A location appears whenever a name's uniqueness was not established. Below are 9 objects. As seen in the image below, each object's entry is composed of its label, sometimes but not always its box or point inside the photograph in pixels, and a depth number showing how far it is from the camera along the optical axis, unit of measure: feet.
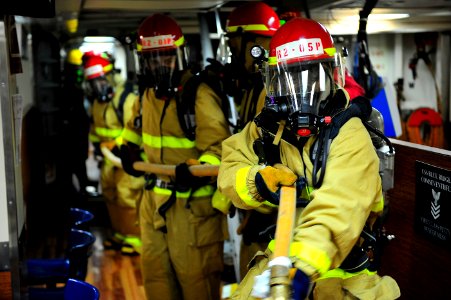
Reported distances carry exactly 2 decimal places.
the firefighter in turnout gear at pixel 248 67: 11.91
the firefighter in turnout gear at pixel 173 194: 12.65
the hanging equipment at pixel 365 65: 13.71
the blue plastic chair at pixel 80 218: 13.19
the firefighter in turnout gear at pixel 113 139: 20.83
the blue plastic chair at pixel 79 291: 8.68
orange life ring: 21.98
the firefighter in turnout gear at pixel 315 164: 7.54
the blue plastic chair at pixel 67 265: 11.69
